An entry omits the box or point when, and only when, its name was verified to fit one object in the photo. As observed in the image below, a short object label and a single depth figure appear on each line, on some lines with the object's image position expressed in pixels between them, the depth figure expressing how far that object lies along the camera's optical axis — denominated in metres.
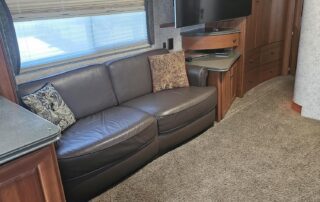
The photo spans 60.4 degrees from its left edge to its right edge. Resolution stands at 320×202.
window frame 2.50
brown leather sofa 1.95
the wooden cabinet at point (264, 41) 3.90
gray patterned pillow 2.03
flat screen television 3.01
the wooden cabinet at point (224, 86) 3.08
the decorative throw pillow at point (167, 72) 3.01
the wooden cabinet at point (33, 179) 1.15
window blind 2.29
